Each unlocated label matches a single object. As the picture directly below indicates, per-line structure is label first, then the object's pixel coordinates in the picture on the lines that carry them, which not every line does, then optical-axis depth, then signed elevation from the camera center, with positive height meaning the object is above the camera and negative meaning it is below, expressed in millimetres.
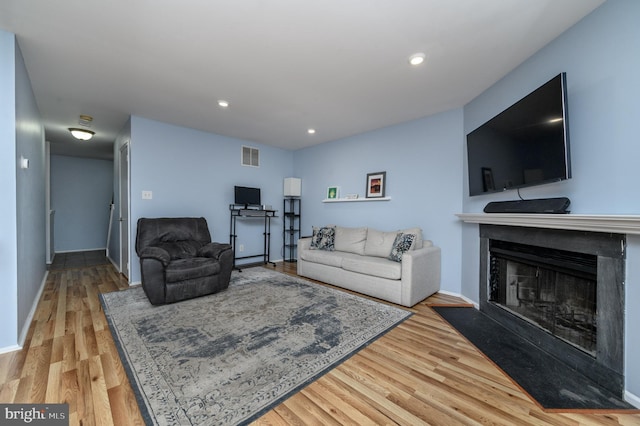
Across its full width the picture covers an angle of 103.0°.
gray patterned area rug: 1423 -1046
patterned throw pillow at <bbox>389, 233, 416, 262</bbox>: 3191 -434
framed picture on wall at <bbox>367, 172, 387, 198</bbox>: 4098 +462
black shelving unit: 5570 -305
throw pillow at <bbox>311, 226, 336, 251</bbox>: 4250 -450
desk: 4734 -115
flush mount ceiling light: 4016 +1284
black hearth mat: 1467 -1099
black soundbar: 1876 +42
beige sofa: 2969 -669
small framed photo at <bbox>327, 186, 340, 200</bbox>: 4809 +378
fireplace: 1568 -658
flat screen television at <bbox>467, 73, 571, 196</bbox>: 1794 +571
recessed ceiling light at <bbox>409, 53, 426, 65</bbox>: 2164 +1329
